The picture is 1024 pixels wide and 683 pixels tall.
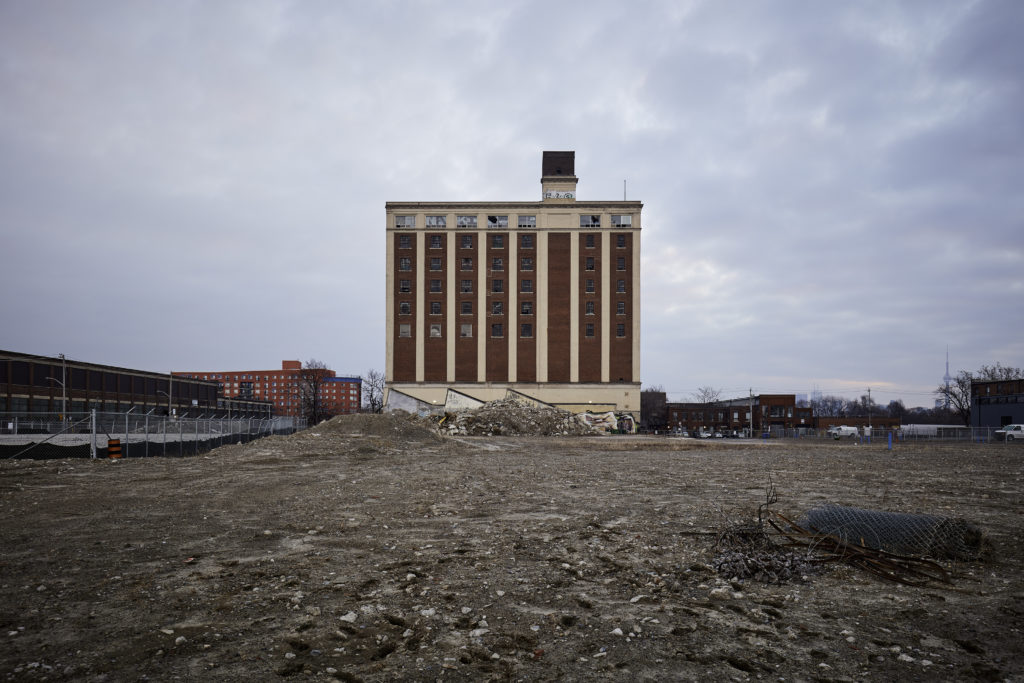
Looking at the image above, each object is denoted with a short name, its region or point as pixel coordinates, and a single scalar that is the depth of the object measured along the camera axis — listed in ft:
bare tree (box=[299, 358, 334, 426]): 281.33
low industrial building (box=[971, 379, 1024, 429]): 228.63
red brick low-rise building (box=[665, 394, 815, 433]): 329.52
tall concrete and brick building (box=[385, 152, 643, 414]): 206.28
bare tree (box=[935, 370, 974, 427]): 290.15
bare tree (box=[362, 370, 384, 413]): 319.12
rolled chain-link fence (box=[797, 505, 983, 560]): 21.45
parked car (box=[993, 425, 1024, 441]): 167.22
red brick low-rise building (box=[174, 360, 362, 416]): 585.22
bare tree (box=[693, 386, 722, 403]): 464.65
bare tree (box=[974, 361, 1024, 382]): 300.20
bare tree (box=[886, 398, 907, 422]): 482.45
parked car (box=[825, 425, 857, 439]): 225.52
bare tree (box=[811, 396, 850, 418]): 554.87
